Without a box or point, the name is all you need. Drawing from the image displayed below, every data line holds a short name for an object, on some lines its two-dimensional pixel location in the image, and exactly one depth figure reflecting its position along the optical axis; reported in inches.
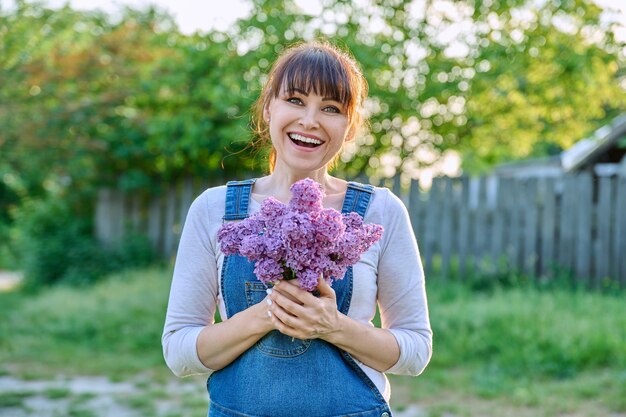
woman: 73.7
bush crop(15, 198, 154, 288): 460.4
